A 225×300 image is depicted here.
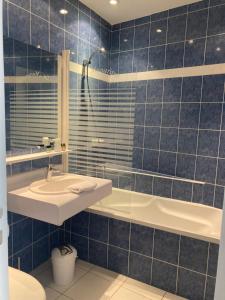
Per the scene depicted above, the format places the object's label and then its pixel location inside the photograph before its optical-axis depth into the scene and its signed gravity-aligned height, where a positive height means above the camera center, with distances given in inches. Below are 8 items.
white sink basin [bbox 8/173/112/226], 65.9 -22.9
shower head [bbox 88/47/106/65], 113.3 +36.0
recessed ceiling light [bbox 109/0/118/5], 104.4 +52.6
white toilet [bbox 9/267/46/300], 55.8 -40.2
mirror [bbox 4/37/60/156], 78.7 +9.1
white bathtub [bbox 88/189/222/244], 94.2 -37.7
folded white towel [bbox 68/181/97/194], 74.6 -20.3
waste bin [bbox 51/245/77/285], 86.6 -51.4
